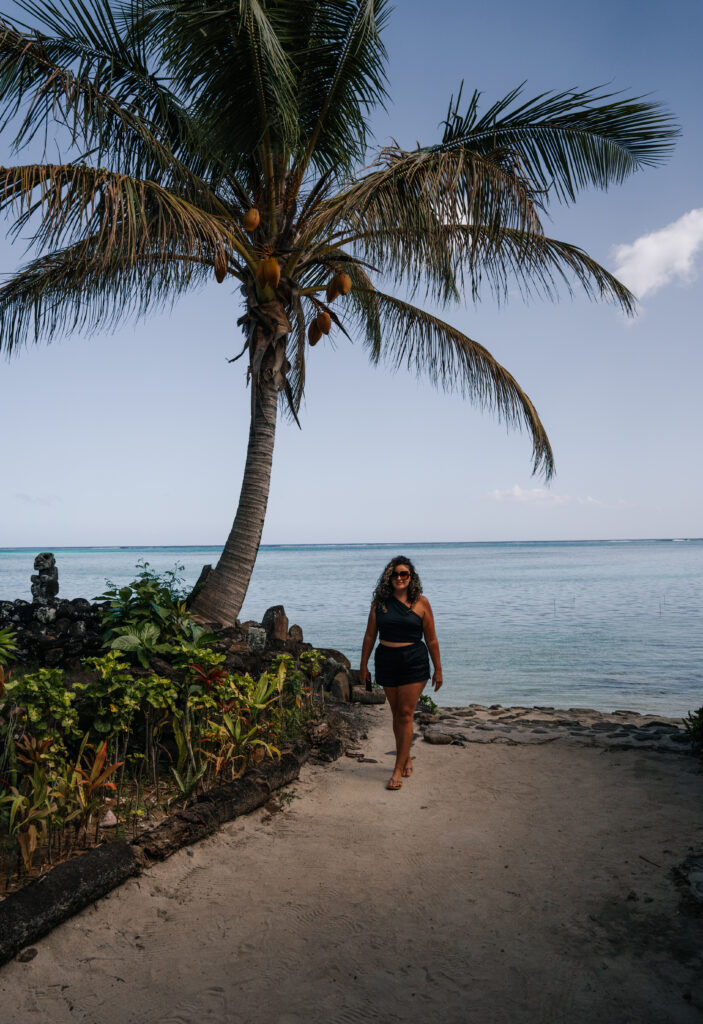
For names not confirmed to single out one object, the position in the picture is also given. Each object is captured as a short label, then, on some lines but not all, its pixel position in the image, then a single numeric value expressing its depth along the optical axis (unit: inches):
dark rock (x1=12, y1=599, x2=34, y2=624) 326.0
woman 202.7
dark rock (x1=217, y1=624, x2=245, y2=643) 287.7
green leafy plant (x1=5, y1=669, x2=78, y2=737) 142.0
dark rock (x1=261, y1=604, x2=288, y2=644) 327.6
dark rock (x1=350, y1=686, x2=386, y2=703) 310.2
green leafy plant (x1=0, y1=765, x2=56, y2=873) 125.2
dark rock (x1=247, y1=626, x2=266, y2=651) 289.8
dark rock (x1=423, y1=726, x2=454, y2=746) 246.1
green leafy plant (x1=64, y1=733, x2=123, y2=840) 136.9
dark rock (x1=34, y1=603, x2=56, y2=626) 320.2
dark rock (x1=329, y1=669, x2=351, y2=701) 308.5
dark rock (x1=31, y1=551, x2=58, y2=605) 342.0
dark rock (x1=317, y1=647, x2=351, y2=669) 330.6
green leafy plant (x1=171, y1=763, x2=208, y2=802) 165.3
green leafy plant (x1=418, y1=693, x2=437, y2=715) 307.3
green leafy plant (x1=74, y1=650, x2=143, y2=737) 158.9
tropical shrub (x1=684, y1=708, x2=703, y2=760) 215.3
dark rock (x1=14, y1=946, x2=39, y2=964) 107.1
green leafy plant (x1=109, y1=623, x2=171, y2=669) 197.8
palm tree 245.8
